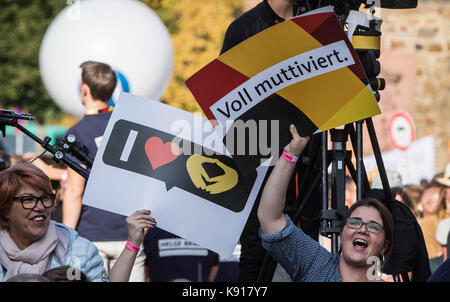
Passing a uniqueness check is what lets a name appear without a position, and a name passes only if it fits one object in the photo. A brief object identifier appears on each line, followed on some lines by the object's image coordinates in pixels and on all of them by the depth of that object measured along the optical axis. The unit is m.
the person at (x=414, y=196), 14.79
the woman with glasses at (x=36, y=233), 6.79
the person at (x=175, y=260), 11.05
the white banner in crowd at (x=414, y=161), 19.73
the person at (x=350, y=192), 12.61
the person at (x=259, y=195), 8.11
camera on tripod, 7.21
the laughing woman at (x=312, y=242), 6.64
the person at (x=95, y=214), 10.01
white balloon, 13.50
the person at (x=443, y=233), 12.80
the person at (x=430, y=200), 14.12
